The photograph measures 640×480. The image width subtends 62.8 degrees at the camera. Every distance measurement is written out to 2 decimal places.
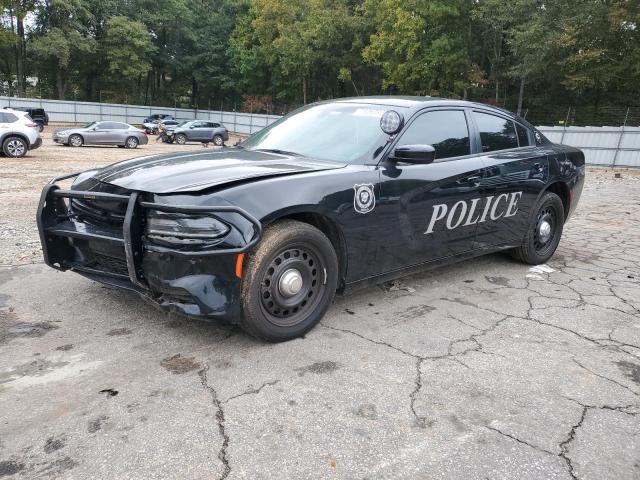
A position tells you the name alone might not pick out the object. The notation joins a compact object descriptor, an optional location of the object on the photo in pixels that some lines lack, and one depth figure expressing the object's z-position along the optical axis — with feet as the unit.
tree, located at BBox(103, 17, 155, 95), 158.20
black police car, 9.79
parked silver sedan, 73.31
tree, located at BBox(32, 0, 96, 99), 144.97
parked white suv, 48.70
